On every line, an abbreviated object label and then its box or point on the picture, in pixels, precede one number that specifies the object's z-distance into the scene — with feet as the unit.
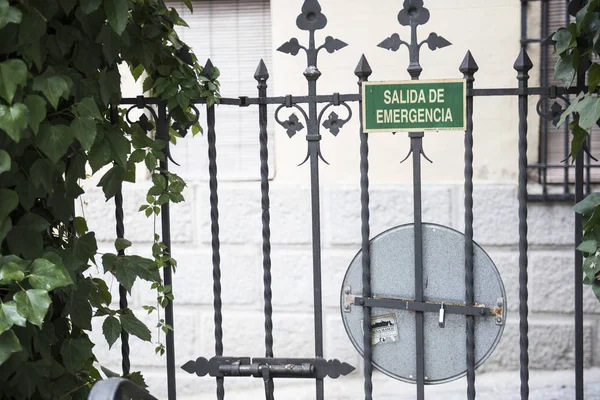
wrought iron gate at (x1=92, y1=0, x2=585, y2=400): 8.52
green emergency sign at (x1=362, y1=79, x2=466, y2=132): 8.47
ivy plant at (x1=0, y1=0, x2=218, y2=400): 7.10
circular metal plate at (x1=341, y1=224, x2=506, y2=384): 8.79
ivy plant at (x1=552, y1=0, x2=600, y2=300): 7.72
